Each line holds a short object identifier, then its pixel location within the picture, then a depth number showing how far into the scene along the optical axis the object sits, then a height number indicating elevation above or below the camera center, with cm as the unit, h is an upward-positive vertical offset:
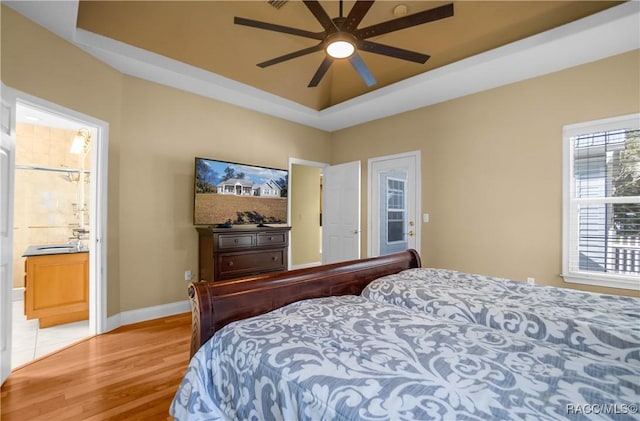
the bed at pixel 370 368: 73 -49
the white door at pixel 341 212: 466 -3
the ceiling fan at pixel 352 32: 184 +125
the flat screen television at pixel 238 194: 352 +21
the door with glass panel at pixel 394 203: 420 +12
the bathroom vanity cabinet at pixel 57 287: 304 -86
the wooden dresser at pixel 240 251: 331 -51
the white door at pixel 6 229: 209 -15
